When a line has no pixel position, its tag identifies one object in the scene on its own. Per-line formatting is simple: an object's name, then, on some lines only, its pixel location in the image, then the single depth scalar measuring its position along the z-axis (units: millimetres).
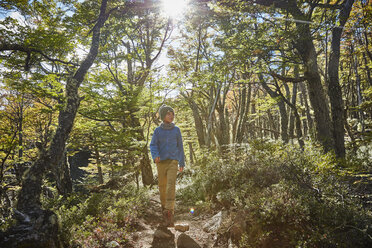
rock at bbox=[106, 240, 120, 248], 3157
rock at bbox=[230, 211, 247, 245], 3152
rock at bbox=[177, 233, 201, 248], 3220
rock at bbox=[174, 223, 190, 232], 3838
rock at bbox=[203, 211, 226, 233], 3772
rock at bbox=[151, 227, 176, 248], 3361
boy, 4066
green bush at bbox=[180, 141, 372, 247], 2406
